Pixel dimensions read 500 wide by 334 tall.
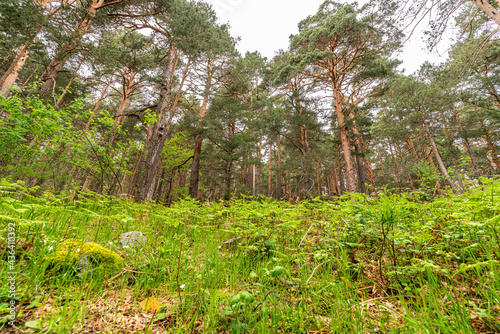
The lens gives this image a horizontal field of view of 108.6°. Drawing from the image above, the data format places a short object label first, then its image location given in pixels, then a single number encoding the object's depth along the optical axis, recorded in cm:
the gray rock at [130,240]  235
